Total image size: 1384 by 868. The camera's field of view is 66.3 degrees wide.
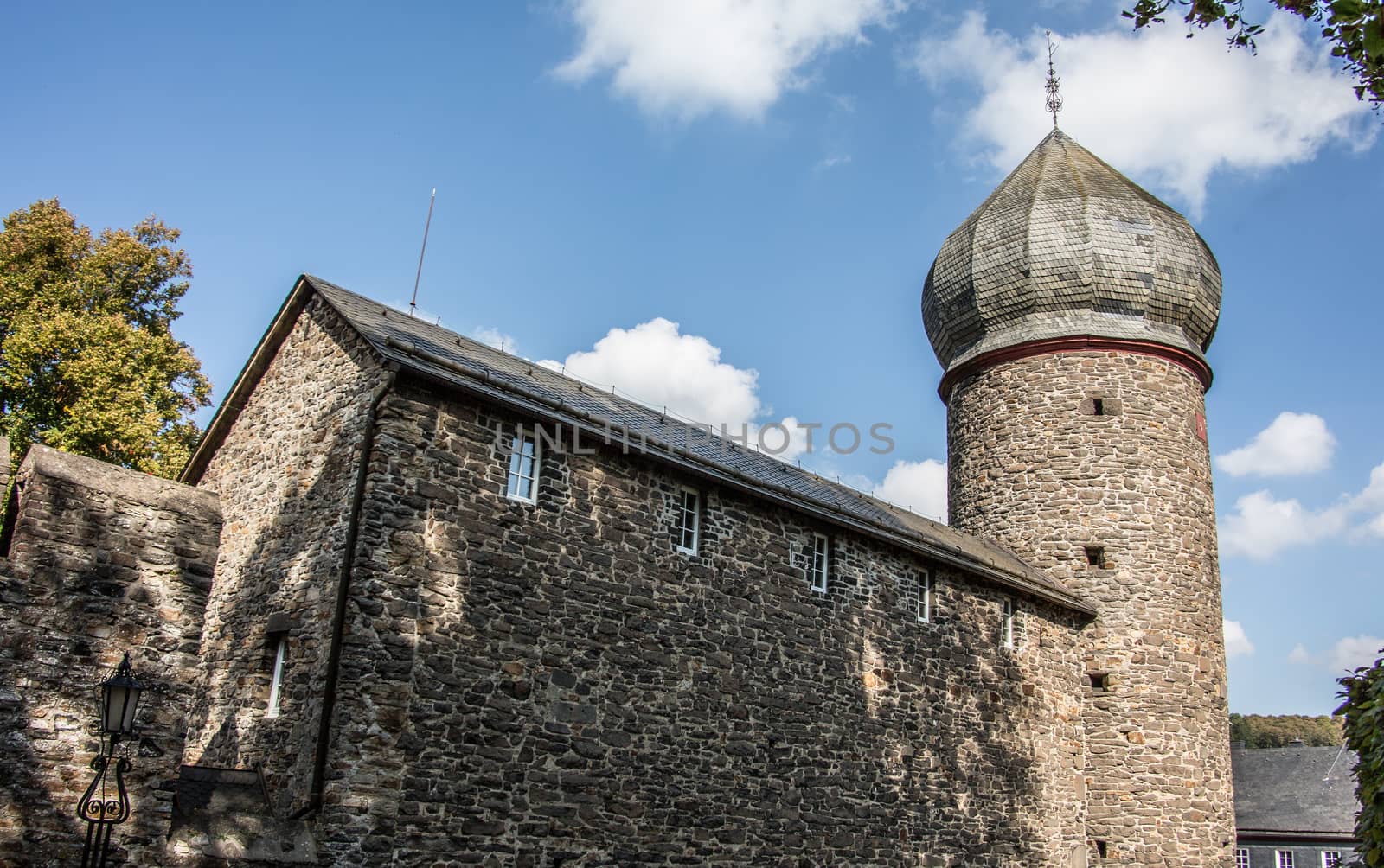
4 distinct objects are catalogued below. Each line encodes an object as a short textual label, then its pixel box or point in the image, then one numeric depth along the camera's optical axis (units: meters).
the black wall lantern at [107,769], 7.21
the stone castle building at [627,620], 8.28
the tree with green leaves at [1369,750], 6.12
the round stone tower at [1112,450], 16.77
